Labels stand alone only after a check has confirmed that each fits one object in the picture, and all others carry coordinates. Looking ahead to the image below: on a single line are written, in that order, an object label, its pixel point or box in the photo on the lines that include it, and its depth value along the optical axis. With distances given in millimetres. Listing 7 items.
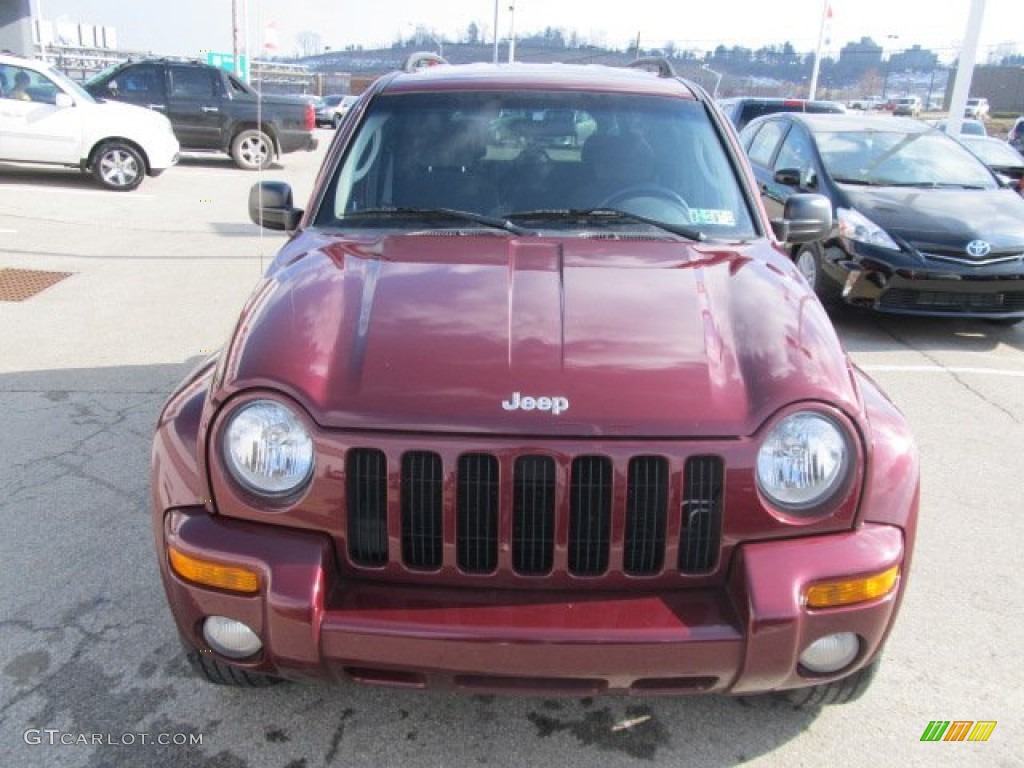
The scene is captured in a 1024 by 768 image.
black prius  6742
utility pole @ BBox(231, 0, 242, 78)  16191
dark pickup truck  16438
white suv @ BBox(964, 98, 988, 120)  44594
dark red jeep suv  2123
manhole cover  7461
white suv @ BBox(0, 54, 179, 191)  12734
